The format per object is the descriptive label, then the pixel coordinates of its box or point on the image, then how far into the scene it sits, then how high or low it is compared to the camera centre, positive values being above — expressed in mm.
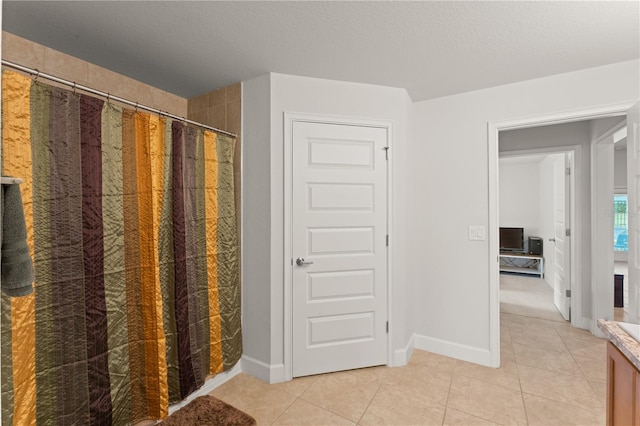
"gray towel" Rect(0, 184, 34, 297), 814 -94
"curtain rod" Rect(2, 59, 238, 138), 1400 +630
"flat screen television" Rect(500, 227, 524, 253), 6098 -533
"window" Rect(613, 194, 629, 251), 6477 -267
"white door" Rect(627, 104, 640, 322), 2100 +46
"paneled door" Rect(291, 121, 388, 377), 2469 -277
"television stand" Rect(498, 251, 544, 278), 5763 -970
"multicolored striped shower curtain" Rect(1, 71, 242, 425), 1465 -286
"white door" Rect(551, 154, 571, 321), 3525 -302
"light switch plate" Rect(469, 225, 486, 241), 2699 -177
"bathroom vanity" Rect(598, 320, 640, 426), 1049 -575
